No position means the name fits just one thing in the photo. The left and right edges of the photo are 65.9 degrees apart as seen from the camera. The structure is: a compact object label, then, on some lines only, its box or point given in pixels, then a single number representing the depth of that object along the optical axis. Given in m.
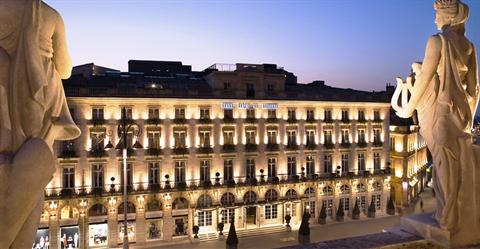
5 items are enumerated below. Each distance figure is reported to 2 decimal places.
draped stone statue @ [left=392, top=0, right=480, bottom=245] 5.58
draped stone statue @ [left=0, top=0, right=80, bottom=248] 3.21
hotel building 35.06
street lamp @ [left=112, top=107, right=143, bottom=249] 22.92
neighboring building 50.28
